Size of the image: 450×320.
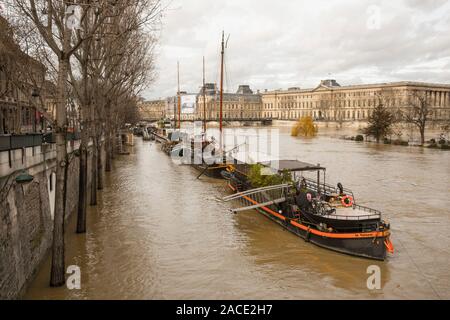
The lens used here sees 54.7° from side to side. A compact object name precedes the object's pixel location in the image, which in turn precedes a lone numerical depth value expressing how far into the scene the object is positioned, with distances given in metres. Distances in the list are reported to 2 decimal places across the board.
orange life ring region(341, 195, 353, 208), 16.88
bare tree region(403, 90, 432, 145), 67.12
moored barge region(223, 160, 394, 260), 14.88
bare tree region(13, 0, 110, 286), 11.44
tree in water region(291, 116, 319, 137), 96.50
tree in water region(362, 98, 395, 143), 74.19
